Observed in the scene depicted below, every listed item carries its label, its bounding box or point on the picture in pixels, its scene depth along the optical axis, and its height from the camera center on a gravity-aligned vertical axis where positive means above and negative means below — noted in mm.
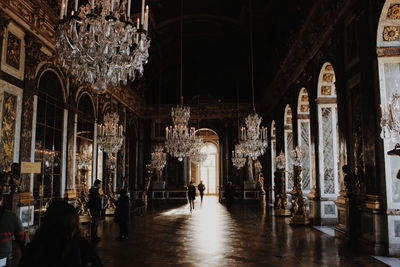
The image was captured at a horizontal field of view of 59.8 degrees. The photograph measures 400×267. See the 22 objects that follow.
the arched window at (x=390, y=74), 5829 +1751
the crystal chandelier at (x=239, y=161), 16741 +578
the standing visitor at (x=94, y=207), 7320 -723
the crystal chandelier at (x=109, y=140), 10773 +1036
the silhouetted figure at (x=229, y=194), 16156 -993
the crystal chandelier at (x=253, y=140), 11453 +1087
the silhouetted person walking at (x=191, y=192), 14505 -825
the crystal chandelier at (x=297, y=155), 10586 +543
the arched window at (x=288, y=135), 14219 +1556
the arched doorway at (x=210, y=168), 27312 +385
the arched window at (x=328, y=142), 9508 +856
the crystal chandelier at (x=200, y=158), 16972 +746
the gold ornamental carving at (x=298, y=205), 10102 -939
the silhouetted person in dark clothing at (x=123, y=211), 7488 -818
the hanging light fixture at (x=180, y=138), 9680 +978
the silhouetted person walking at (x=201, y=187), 19066 -783
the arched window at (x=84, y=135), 11108 +1318
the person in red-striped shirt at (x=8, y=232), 2795 -484
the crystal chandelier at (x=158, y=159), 15746 +627
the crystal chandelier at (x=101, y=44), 4348 +1638
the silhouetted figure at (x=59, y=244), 1637 -343
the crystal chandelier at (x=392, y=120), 4676 +708
